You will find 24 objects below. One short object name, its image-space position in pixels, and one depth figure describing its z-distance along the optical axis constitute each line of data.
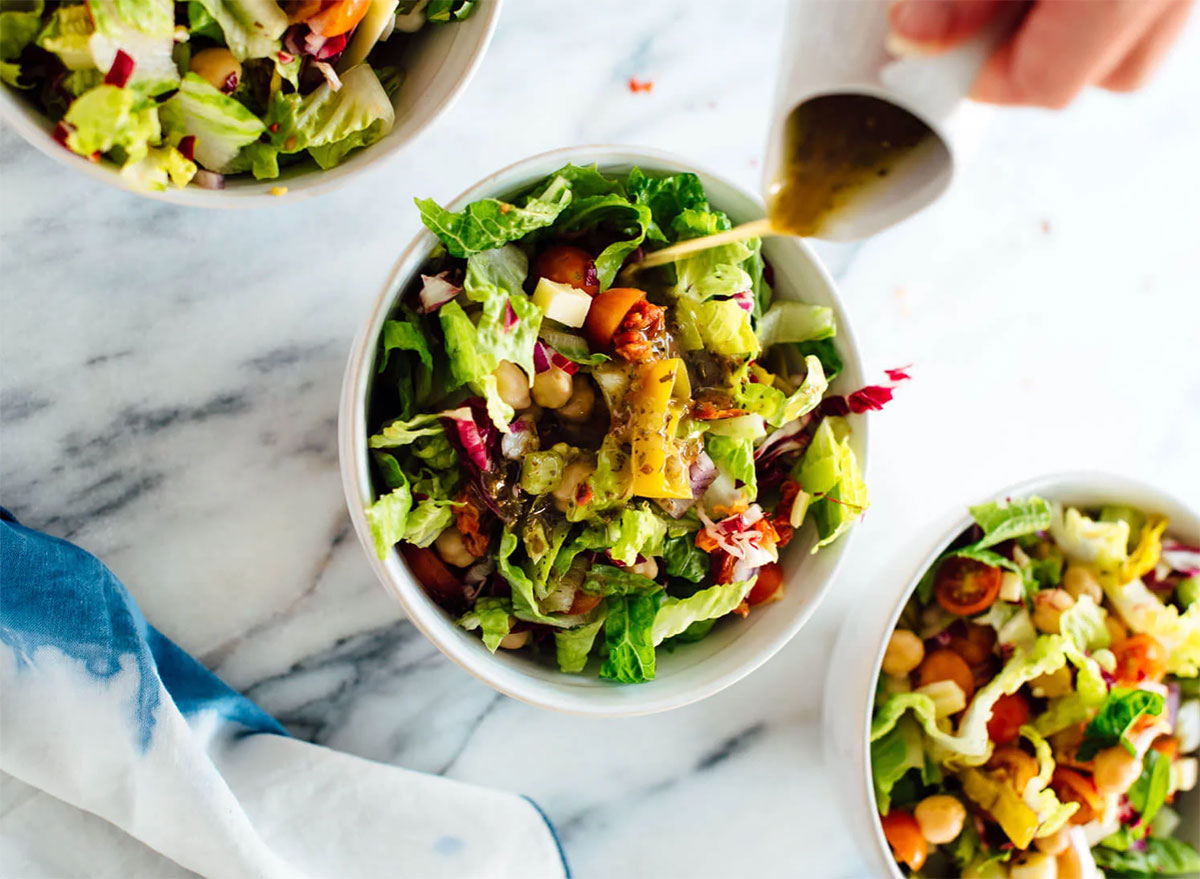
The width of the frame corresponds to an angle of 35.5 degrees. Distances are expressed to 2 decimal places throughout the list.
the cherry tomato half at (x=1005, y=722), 0.66
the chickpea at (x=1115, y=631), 0.67
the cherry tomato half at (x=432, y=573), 0.59
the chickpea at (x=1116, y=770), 0.65
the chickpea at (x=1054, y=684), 0.66
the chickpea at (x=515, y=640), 0.60
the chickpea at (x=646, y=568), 0.59
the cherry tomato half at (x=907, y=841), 0.65
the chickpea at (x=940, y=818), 0.65
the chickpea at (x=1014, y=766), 0.65
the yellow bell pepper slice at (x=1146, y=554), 0.66
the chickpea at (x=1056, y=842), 0.66
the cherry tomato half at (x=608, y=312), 0.58
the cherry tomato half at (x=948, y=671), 0.66
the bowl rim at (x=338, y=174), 0.56
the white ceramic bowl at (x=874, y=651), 0.63
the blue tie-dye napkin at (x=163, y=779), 0.61
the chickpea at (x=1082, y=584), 0.67
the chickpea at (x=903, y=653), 0.65
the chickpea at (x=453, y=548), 0.59
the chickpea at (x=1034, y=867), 0.65
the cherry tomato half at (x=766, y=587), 0.61
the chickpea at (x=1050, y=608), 0.66
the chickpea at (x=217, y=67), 0.55
